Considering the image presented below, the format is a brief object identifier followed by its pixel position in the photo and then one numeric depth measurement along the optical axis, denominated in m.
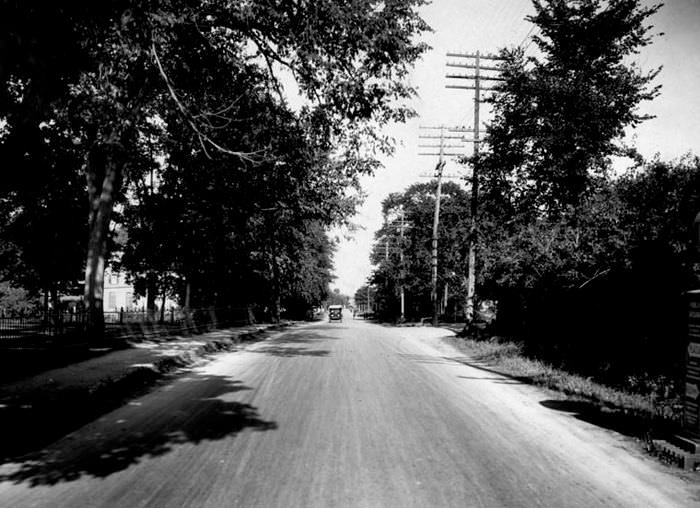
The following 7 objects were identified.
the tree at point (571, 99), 14.42
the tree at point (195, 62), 6.61
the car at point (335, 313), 65.57
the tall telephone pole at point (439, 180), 33.59
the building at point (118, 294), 64.34
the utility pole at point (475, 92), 25.34
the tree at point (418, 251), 51.34
